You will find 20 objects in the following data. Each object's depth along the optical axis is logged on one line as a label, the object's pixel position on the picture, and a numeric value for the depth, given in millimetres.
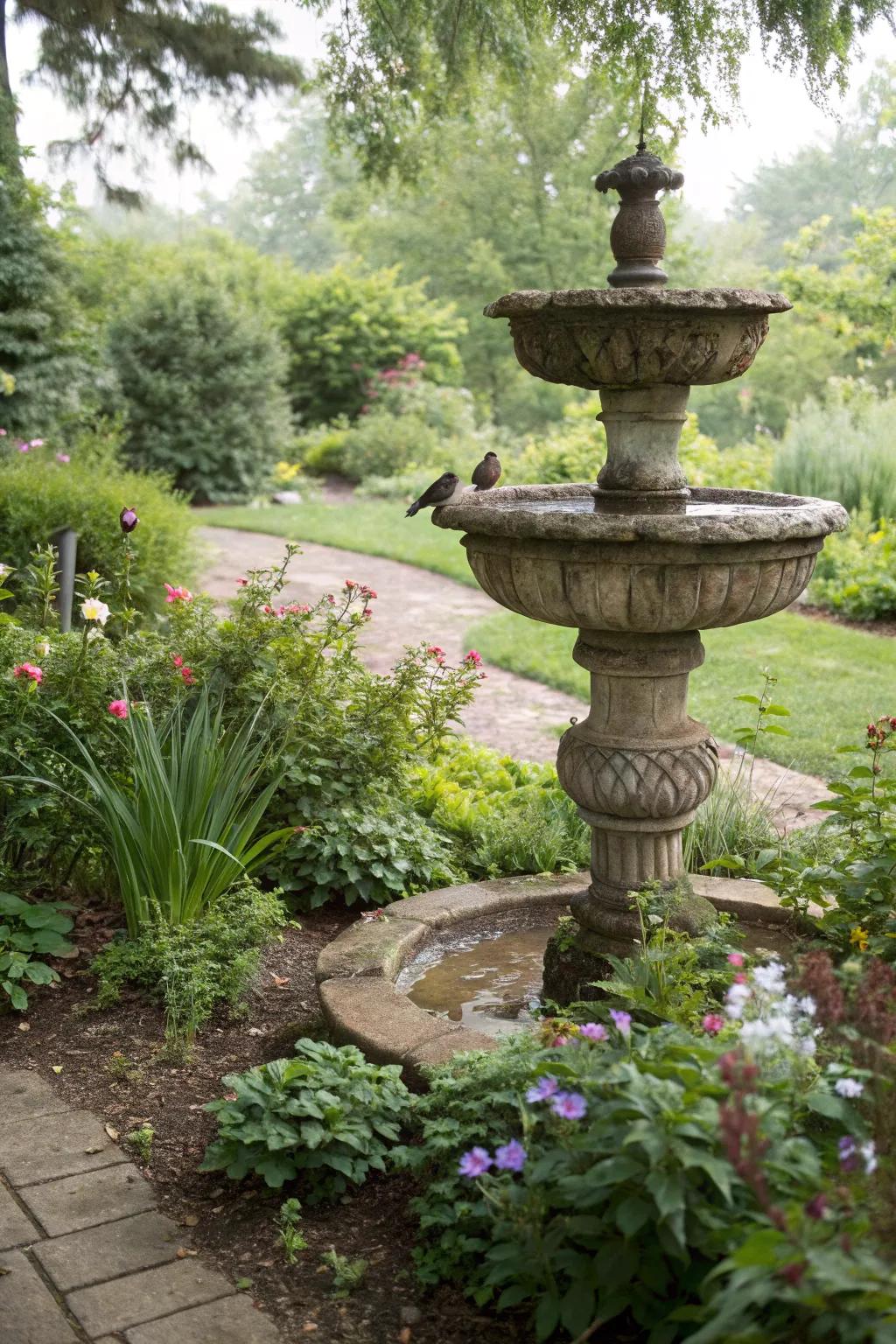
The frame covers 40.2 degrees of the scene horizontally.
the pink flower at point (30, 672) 3828
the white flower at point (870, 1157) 1793
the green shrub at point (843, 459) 10977
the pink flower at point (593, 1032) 2307
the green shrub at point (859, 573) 9406
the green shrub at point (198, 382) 14945
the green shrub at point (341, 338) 19062
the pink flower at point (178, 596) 4715
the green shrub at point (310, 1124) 2711
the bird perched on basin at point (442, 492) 3752
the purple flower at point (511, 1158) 2131
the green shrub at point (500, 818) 4613
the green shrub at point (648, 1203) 1662
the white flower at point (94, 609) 3902
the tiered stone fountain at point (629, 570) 2959
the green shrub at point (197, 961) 3492
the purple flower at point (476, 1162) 2139
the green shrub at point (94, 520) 7762
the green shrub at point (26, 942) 3562
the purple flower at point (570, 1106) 2084
